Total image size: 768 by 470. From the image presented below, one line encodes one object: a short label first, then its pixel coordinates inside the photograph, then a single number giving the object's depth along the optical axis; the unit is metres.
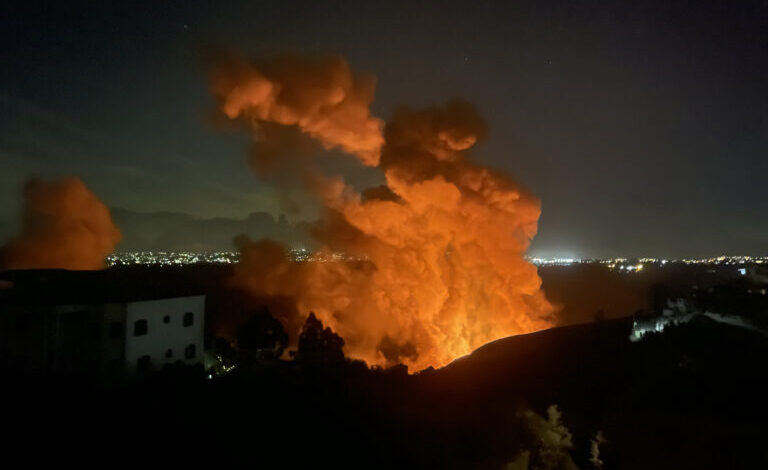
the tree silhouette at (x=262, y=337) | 32.34
